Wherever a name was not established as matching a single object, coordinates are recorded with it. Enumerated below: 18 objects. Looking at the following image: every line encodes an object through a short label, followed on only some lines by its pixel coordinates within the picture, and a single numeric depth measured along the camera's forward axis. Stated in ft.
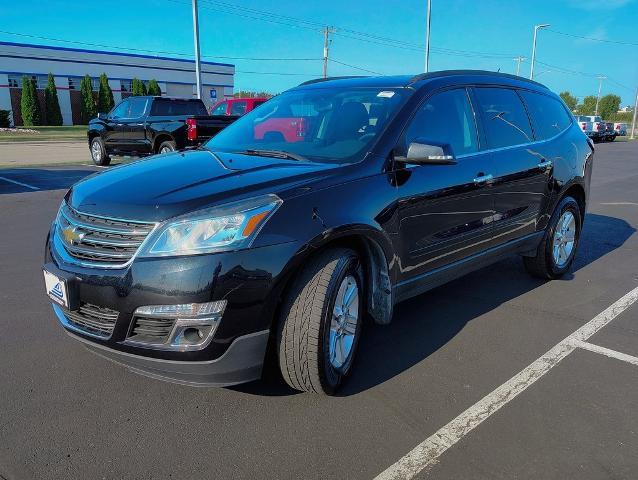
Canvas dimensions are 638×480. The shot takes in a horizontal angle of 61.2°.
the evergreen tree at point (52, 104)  161.58
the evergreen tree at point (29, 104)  155.02
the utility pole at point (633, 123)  157.66
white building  170.50
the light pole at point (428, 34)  97.81
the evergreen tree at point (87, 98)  170.60
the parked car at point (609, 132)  118.41
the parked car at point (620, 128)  133.57
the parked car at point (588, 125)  109.87
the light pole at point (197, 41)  72.02
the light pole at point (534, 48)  141.20
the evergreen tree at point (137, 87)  173.58
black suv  8.05
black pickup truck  41.55
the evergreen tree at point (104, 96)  170.71
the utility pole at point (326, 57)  152.76
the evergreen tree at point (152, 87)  174.29
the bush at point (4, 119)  146.82
